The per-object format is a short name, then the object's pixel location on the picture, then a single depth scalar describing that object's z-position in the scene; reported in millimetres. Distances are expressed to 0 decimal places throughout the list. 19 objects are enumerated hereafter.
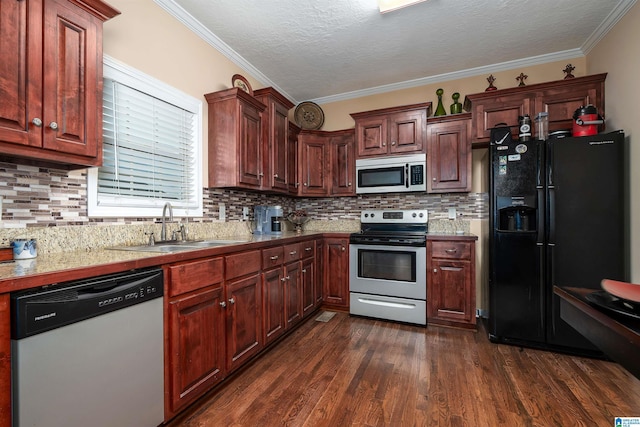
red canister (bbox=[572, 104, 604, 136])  2301
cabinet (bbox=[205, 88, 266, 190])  2494
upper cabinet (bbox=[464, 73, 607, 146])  2545
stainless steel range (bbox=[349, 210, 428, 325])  2887
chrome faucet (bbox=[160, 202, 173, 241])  2033
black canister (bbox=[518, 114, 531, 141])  2488
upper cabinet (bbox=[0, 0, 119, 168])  1146
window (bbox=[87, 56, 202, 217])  1832
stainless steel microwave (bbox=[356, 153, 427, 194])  3174
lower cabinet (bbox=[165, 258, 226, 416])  1478
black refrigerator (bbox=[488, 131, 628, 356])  2176
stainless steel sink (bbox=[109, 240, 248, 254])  1703
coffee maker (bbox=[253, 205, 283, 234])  3137
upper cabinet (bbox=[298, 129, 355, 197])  3613
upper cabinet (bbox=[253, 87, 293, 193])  2896
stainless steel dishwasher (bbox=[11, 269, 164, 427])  948
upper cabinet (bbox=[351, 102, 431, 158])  3176
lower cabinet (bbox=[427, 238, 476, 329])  2775
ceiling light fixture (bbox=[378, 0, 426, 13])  2150
